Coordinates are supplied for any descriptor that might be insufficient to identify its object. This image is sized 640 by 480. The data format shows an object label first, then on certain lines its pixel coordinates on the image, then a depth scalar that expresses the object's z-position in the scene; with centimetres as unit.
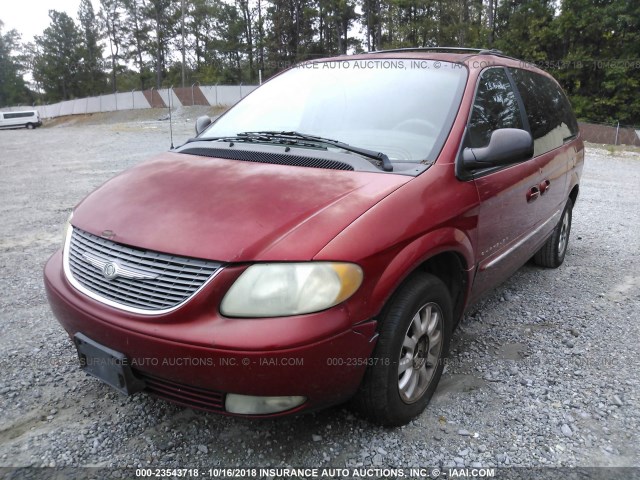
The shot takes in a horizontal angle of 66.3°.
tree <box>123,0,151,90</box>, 6284
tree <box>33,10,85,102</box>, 6944
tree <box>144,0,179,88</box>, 6100
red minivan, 182
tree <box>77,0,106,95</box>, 7019
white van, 3919
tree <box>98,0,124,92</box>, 6519
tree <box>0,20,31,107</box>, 7506
